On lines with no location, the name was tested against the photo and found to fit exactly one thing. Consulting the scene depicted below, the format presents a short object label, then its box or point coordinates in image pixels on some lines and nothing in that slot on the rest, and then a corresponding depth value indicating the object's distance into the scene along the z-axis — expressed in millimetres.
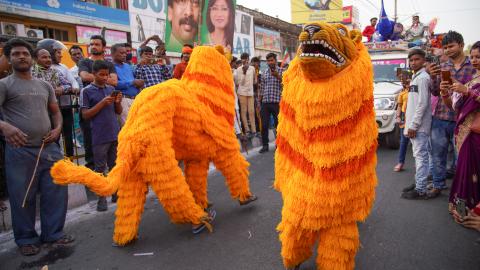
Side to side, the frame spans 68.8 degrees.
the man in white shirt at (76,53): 5863
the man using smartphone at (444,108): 3734
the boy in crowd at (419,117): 4074
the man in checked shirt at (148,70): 5367
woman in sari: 3029
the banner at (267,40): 23656
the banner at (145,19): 12836
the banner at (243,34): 20594
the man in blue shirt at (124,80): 5043
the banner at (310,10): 39250
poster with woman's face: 18703
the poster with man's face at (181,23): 15239
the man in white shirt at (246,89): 8070
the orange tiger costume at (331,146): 2121
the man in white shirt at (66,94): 5027
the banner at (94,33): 11531
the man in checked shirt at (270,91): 7195
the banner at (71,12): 9688
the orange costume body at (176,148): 2910
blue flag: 9938
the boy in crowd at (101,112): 3932
